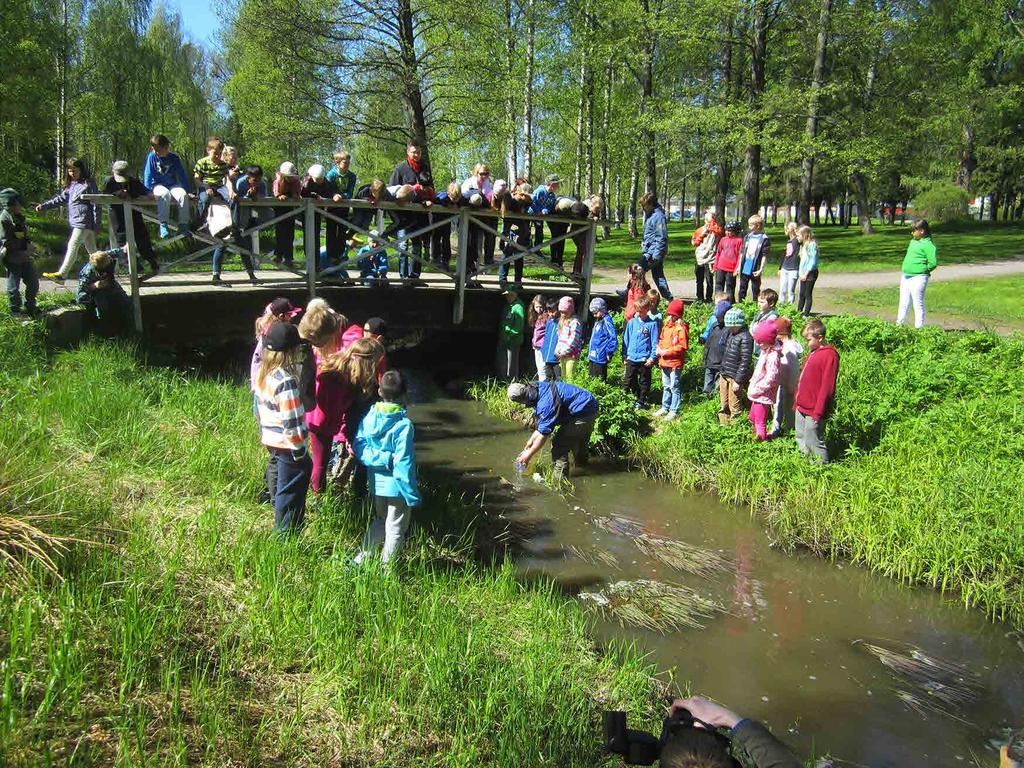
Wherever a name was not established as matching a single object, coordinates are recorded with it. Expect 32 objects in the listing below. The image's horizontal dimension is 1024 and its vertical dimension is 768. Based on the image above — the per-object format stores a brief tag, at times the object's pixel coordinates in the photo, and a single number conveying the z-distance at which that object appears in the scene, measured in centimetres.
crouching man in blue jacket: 804
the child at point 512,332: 1130
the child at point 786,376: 801
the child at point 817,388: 712
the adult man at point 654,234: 1136
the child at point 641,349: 971
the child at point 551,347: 1019
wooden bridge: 946
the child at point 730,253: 1162
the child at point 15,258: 812
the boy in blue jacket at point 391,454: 452
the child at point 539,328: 1065
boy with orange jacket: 934
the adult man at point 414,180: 1060
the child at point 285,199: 948
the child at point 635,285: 1091
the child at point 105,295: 889
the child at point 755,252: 1096
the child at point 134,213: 884
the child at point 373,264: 1035
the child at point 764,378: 800
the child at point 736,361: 863
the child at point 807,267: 1066
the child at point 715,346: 939
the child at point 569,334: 992
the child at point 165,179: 896
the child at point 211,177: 958
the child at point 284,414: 437
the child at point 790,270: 1116
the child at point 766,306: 881
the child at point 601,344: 1015
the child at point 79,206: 980
